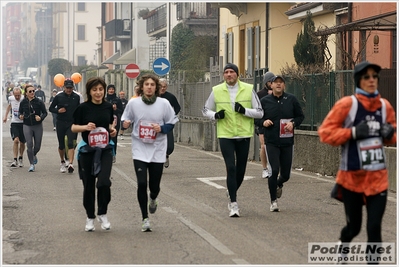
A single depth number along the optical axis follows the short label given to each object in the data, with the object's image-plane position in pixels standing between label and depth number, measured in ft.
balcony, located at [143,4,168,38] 169.58
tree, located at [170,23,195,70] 150.71
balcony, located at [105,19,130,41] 212.23
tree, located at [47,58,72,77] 298.66
